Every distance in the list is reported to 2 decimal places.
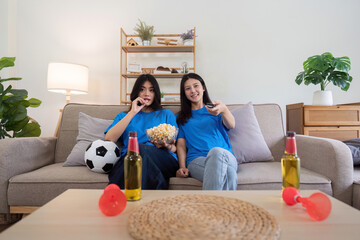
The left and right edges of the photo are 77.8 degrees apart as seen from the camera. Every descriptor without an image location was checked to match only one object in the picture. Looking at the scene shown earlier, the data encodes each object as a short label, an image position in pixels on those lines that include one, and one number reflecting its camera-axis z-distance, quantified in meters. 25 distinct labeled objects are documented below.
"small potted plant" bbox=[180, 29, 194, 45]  2.81
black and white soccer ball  1.35
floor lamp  2.50
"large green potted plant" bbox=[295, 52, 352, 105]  2.10
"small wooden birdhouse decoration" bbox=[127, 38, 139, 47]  2.82
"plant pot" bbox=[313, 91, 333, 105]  2.21
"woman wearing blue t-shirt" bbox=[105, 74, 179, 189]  1.21
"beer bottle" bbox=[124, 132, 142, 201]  0.75
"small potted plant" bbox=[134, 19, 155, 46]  2.83
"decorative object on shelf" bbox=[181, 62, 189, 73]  2.85
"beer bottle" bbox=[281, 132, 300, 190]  0.74
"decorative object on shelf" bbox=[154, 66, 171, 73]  2.85
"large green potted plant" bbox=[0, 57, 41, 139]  1.89
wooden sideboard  2.12
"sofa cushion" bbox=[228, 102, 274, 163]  1.62
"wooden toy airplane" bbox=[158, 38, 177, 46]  2.80
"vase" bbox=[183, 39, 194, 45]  2.82
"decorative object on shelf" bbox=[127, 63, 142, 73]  2.88
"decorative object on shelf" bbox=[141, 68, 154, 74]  2.90
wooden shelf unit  2.81
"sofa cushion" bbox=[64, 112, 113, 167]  1.57
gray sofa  1.27
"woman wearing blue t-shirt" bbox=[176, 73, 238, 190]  1.14
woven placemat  0.51
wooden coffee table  0.54
